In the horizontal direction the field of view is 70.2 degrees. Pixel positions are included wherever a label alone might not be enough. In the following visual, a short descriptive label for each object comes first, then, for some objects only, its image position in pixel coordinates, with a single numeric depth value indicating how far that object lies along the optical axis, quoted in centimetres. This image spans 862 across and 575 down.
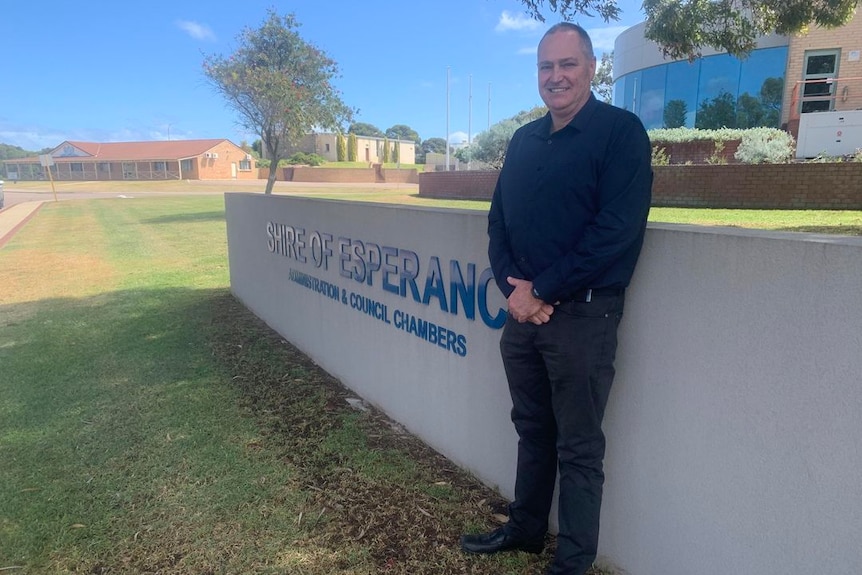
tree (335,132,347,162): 8476
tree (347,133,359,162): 8575
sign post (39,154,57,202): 3350
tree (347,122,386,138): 12992
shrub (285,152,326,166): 6881
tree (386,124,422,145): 14712
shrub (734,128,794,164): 1277
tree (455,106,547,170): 2203
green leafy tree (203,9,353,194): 2073
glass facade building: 2111
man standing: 212
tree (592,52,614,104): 4006
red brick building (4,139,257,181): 7306
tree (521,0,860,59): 667
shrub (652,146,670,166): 1430
